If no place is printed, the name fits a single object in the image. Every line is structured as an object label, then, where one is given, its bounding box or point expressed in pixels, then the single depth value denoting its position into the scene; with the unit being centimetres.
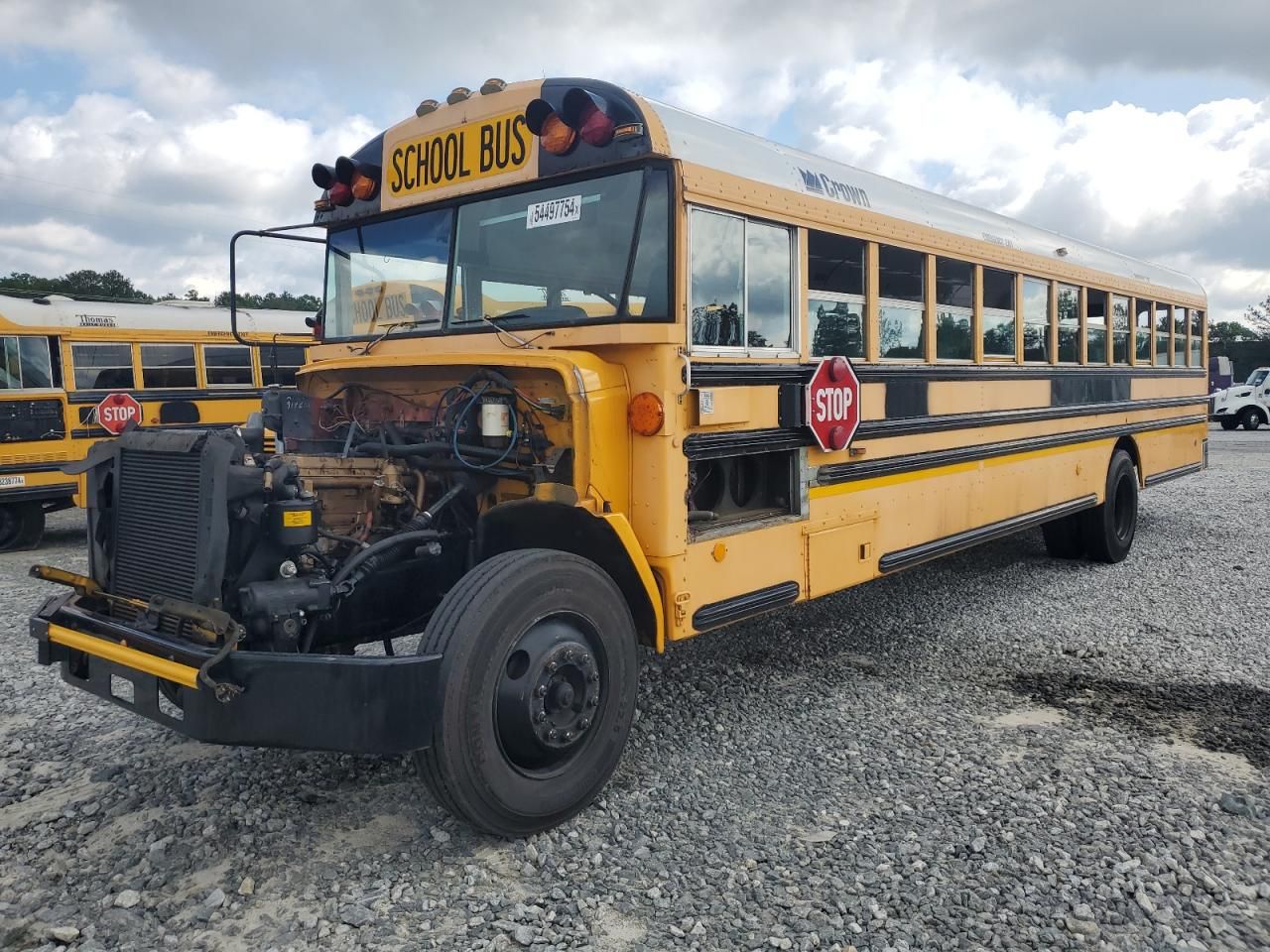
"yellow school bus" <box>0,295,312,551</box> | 884
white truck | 2559
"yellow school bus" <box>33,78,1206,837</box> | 280
